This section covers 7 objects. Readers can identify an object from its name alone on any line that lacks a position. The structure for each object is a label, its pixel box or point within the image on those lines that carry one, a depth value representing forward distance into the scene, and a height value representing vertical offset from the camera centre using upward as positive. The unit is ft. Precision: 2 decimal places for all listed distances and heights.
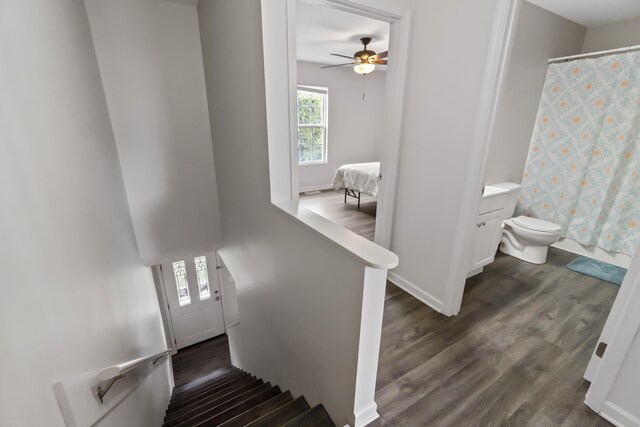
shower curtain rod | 8.26 +2.34
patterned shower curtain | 8.54 -0.73
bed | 14.26 -2.66
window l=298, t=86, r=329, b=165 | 17.97 +0.12
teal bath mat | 8.48 -4.31
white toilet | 8.89 -3.47
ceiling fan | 12.25 +2.95
